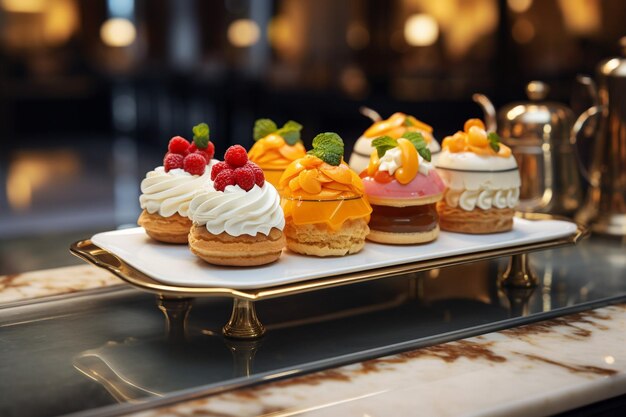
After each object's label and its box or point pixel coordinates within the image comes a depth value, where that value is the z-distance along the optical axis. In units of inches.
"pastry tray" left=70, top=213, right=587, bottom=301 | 48.6
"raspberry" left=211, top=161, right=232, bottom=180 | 52.7
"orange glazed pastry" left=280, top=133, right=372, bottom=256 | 54.9
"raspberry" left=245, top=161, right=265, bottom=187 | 52.6
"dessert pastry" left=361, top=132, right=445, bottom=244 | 59.2
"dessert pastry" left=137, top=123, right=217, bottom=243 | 57.6
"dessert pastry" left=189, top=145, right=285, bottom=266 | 51.3
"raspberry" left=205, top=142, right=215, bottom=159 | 61.0
